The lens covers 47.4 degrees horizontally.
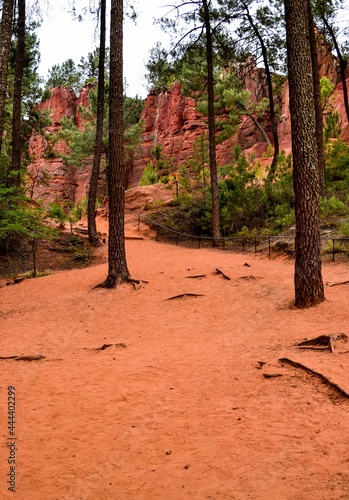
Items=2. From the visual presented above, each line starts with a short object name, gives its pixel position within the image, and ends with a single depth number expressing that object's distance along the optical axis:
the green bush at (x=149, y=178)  26.98
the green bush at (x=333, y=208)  13.65
